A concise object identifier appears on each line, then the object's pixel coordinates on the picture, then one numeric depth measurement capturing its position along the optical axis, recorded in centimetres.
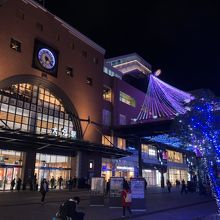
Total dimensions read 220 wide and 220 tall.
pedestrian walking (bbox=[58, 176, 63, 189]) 3834
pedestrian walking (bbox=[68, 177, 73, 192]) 3717
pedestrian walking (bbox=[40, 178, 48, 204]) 2216
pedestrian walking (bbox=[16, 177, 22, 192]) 3309
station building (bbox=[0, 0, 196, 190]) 3488
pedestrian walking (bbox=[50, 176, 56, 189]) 3728
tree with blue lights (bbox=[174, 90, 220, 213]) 1549
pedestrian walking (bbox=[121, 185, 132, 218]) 1683
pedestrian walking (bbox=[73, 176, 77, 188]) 3909
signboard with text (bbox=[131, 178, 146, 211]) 1886
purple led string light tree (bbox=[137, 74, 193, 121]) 4366
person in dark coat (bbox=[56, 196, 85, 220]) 895
